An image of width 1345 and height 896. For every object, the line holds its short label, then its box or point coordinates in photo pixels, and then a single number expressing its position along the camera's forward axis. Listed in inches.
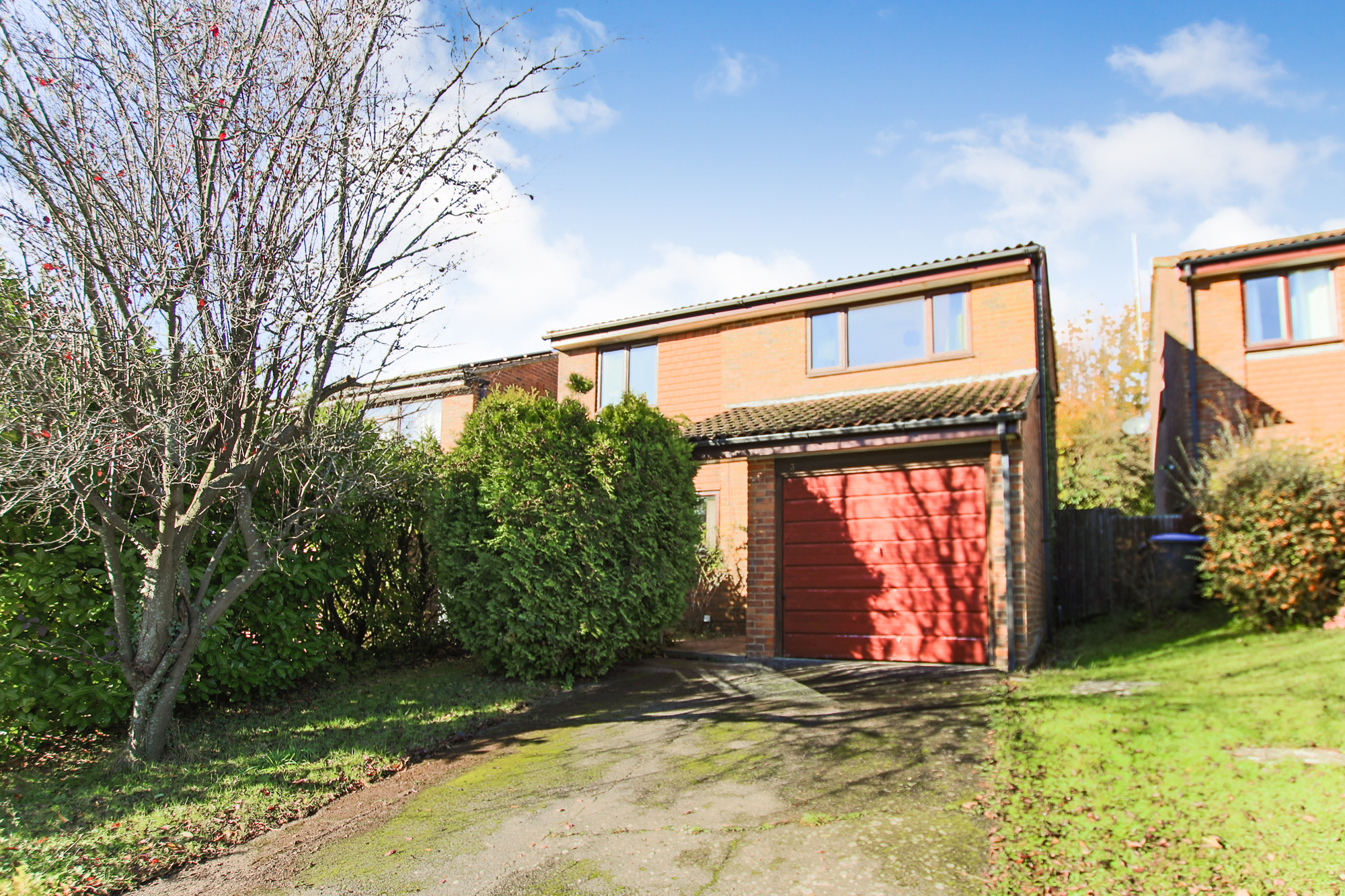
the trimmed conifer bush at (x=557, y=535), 348.5
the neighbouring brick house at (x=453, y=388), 737.6
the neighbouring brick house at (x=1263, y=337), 537.3
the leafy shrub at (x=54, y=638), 252.2
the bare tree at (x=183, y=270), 230.1
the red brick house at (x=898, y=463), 374.3
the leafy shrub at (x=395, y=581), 386.0
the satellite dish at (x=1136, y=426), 852.0
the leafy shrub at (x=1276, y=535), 397.4
